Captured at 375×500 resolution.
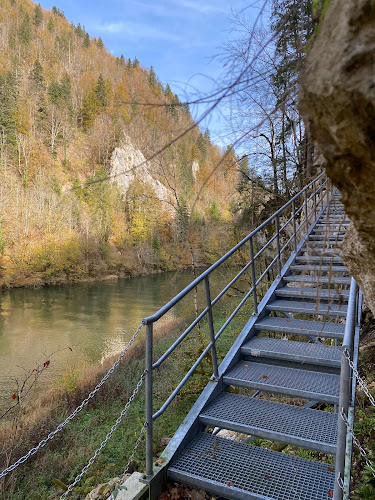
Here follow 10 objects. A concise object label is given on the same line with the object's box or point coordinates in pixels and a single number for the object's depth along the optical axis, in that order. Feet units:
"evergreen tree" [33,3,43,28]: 256.32
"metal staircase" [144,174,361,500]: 6.61
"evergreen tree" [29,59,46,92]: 158.14
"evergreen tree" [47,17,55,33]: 253.24
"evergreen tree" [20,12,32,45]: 210.59
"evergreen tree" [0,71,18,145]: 126.82
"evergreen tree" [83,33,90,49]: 269.85
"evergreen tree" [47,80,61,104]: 167.73
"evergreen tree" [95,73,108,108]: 166.36
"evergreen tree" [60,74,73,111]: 174.05
